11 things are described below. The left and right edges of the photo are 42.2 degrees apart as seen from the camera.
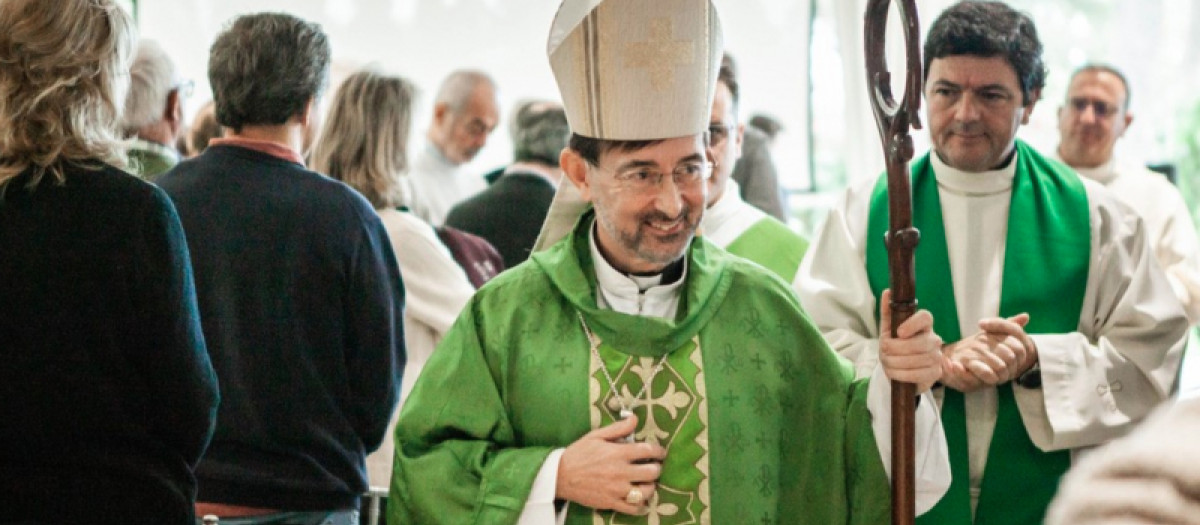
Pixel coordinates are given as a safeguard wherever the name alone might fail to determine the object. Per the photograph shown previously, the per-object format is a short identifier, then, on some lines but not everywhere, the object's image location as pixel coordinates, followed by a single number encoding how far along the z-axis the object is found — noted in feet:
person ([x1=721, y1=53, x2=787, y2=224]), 21.90
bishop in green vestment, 8.27
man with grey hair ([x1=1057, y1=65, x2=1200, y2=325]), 16.42
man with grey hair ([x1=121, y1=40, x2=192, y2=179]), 13.39
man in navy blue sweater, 10.13
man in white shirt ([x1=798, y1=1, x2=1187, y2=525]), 10.02
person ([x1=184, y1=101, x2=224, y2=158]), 16.20
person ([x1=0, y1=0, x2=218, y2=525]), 8.12
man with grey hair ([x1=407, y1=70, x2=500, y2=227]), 19.83
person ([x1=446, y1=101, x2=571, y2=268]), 15.78
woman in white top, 13.11
